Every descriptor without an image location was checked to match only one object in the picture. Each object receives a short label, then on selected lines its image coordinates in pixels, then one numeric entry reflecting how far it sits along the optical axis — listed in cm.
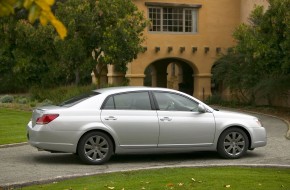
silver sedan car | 934
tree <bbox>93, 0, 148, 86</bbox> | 2117
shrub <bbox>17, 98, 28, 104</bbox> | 2717
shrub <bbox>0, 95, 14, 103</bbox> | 2893
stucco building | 2739
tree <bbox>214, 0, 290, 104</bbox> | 1875
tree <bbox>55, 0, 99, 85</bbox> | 2123
